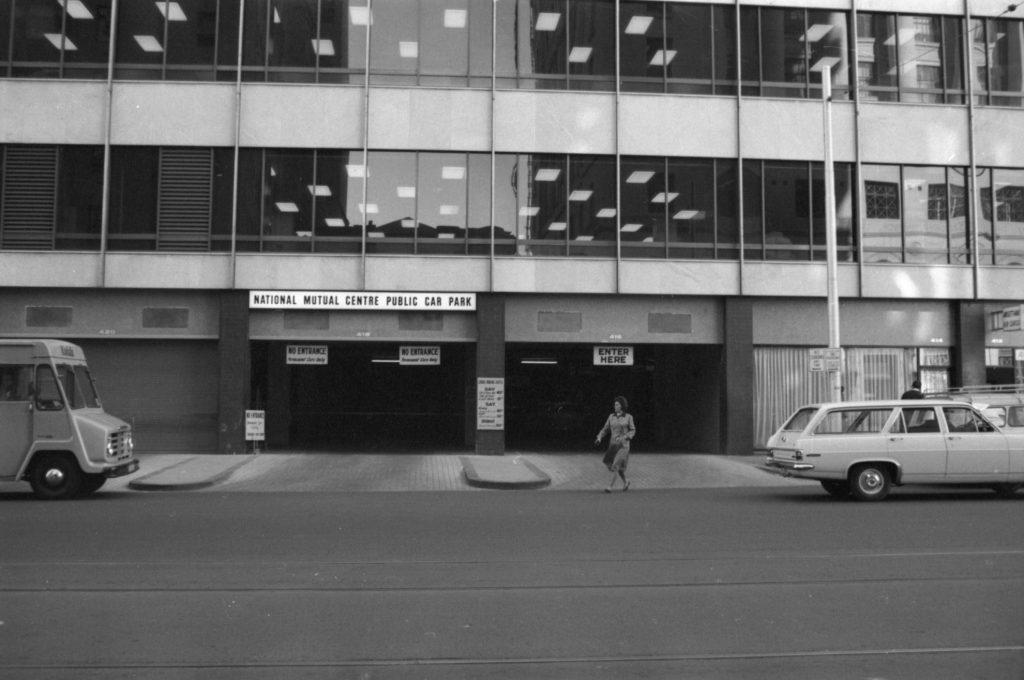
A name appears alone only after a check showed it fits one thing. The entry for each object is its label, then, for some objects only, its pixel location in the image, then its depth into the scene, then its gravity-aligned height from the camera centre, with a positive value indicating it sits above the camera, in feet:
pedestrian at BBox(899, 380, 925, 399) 57.96 -0.39
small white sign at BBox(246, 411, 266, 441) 74.69 -2.89
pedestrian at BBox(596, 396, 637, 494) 53.83 -2.75
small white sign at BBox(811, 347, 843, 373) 64.75 +2.01
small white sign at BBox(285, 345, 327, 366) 78.18 +2.72
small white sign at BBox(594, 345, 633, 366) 79.56 +2.68
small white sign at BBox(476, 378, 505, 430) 76.33 -1.04
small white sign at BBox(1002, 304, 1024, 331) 77.00 +5.87
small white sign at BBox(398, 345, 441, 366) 78.23 +2.70
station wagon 48.75 -3.14
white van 49.29 -2.19
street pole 67.00 +11.29
